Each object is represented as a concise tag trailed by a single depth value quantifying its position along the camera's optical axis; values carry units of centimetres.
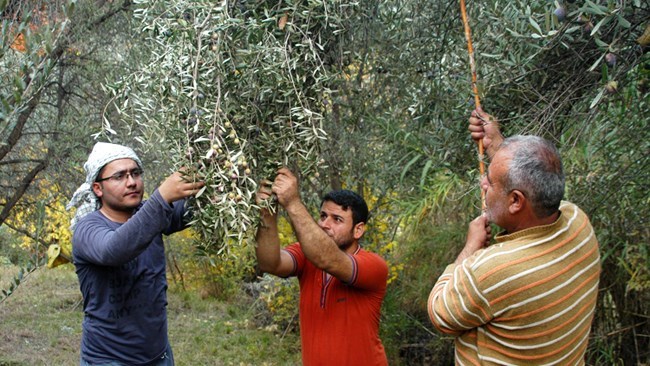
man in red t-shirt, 297
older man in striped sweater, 220
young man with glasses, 295
